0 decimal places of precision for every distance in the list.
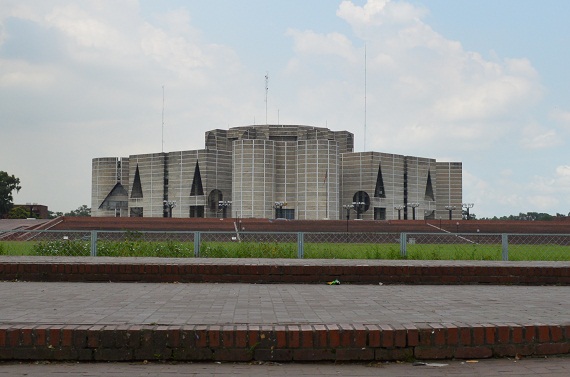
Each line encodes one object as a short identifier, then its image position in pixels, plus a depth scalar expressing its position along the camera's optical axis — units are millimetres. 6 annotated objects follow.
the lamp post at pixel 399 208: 89788
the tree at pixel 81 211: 155500
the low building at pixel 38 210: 103206
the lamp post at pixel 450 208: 96562
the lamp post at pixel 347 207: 87088
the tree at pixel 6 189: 89938
